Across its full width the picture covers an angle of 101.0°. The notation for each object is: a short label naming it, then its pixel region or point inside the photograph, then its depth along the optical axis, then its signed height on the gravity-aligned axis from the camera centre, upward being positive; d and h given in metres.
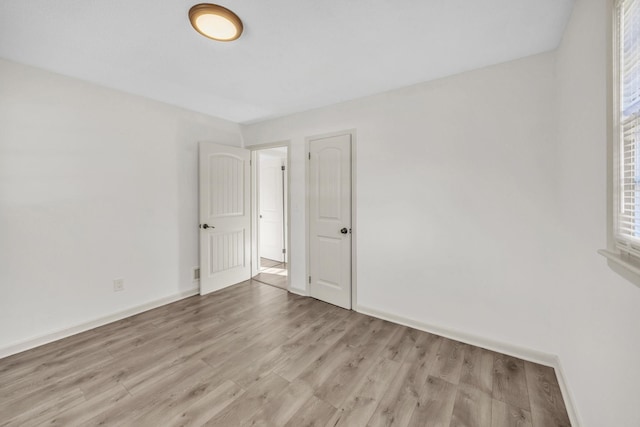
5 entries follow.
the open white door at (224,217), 3.48 -0.06
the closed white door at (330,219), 3.06 -0.08
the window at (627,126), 0.89 +0.32
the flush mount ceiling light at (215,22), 1.52 +1.18
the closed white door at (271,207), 5.30 +0.11
